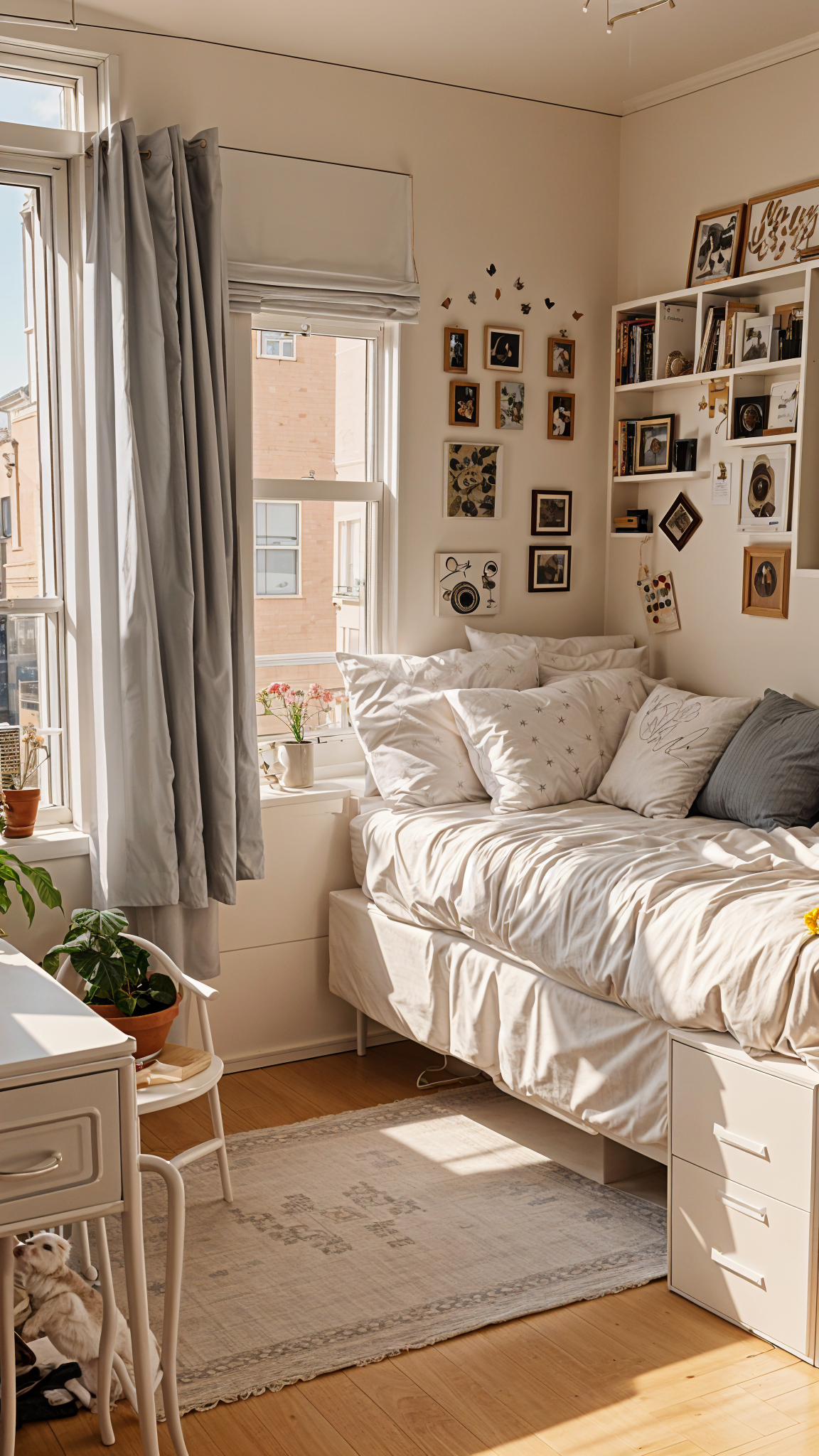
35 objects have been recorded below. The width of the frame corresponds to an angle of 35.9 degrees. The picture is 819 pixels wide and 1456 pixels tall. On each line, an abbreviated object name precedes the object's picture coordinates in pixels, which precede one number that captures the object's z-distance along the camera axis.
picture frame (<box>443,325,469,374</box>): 3.81
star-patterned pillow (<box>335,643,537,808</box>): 3.49
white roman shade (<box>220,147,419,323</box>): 3.40
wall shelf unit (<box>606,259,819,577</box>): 3.31
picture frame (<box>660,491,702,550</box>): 3.86
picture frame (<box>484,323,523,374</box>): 3.88
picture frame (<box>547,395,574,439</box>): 4.04
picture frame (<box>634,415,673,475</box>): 3.90
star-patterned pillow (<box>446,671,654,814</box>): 3.39
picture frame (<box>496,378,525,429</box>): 3.94
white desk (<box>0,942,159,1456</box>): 1.56
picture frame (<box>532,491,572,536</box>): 4.05
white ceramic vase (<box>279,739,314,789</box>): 3.62
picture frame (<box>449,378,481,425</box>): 3.85
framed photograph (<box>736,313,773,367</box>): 3.43
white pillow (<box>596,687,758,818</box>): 3.32
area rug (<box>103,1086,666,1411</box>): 2.28
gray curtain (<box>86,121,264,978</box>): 3.08
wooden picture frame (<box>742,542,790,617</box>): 3.53
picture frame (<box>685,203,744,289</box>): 3.62
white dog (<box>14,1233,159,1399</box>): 2.04
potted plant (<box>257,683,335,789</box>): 3.62
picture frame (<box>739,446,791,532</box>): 3.47
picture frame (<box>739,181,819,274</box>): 3.37
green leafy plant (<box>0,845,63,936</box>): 2.66
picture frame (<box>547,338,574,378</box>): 4.01
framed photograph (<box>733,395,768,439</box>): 3.52
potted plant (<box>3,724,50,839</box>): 3.21
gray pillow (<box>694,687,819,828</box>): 3.12
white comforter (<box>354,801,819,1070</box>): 2.24
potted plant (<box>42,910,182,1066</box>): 2.27
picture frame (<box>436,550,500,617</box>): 3.90
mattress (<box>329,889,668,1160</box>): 2.57
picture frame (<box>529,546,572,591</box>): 4.07
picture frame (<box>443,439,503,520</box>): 3.87
